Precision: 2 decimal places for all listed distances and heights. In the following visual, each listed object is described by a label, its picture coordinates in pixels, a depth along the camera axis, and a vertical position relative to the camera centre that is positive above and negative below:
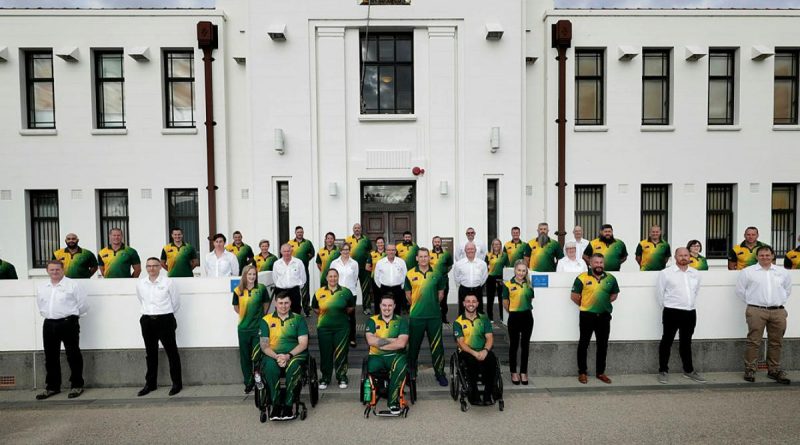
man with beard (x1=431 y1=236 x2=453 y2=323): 8.30 -0.97
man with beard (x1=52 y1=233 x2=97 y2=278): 7.75 -0.83
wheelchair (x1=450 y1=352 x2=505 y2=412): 5.85 -2.38
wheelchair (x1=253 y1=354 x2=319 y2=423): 5.59 -2.33
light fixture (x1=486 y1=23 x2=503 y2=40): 10.58 +4.26
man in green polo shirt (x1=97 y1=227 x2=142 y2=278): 8.01 -0.87
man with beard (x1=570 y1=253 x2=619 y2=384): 6.65 -1.37
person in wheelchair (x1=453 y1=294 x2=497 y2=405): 5.93 -1.90
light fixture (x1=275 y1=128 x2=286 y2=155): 10.62 +1.70
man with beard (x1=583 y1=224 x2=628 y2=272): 8.35 -0.79
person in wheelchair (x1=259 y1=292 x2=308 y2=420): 5.63 -1.82
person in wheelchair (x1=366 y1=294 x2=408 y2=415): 5.71 -1.80
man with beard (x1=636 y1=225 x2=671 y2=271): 8.24 -0.84
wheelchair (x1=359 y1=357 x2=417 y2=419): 5.69 -2.37
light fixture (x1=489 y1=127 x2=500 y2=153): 10.71 +1.71
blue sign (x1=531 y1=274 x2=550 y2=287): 7.05 -1.14
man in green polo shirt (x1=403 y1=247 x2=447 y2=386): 6.68 -1.63
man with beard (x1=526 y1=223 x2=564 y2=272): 8.70 -0.88
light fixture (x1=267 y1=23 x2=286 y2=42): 10.41 +4.22
